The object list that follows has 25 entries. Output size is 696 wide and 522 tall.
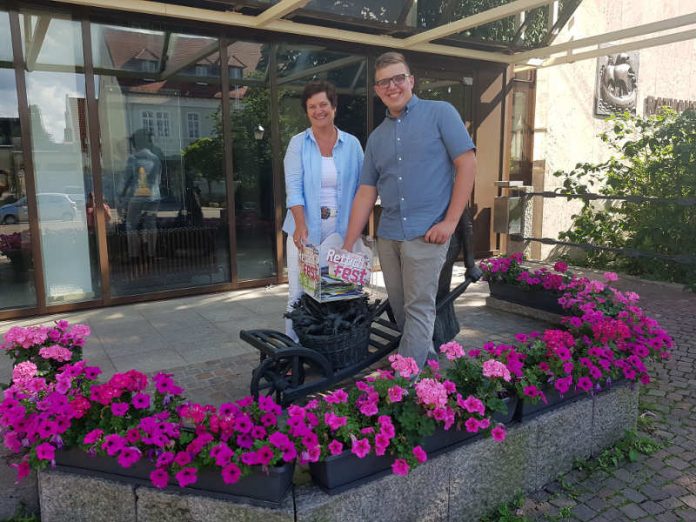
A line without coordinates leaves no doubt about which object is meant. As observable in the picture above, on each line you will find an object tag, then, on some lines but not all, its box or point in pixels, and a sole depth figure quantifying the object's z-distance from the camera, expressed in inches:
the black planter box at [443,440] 90.1
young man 113.3
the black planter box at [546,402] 102.4
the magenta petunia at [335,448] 81.2
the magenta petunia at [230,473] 75.0
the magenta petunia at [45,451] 81.1
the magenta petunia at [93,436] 82.1
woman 132.0
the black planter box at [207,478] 78.3
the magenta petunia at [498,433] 92.5
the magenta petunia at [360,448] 80.4
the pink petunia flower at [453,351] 104.3
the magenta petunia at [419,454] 83.0
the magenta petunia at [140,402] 87.8
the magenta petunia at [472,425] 89.8
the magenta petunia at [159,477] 77.7
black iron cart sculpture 113.8
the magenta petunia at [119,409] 84.7
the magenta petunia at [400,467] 81.3
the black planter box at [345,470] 81.5
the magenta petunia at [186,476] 76.2
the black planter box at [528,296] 186.9
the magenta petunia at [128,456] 79.0
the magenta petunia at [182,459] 77.6
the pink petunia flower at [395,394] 88.1
